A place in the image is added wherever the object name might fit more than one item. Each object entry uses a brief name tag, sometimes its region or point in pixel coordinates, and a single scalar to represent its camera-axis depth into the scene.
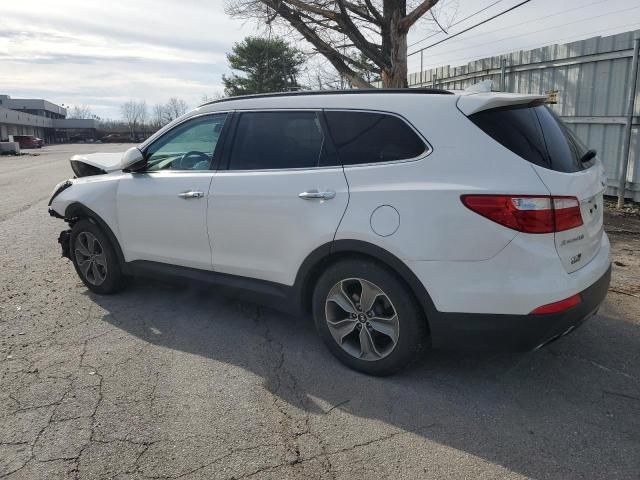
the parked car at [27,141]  61.69
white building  88.94
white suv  2.83
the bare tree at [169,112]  97.26
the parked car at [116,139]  82.44
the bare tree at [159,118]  102.45
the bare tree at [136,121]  108.39
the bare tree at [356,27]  11.45
